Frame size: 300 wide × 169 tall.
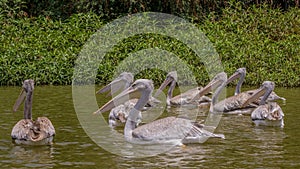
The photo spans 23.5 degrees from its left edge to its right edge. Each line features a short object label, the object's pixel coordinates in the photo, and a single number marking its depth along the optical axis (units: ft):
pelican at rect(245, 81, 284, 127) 36.58
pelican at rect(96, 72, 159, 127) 37.50
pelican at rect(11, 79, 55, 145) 31.04
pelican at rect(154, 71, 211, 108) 46.78
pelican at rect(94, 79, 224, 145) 31.48
